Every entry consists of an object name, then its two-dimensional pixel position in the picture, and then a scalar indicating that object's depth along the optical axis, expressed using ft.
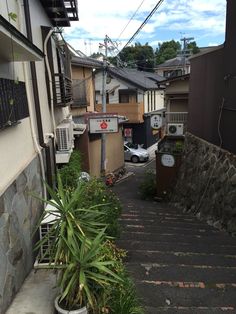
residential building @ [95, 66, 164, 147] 77.80
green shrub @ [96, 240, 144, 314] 9.23
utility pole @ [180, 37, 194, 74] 102.07
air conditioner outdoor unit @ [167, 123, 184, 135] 40.20
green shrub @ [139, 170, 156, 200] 36.84
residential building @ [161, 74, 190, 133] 54.42
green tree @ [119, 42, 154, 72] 152.04
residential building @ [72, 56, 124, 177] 36.30
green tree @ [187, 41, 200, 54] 149.76
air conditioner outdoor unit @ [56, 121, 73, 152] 21.27
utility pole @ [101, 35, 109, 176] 39.87
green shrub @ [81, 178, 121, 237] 14.87
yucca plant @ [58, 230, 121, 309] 8.78
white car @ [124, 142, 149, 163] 69.86
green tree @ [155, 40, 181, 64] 159.14
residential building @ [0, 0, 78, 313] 9.58
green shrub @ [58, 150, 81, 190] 19.18
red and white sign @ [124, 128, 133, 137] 83.00
